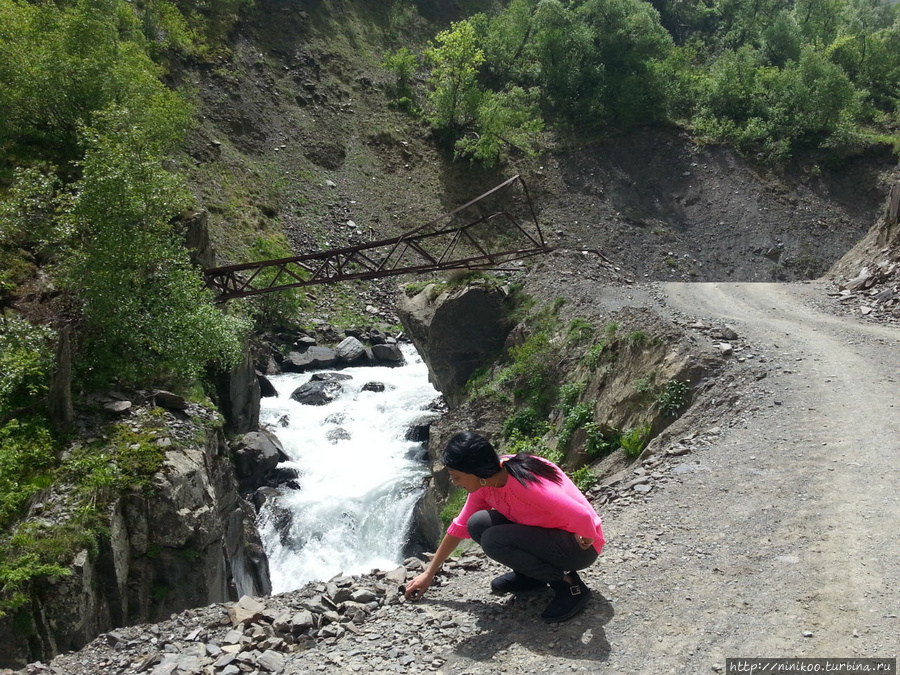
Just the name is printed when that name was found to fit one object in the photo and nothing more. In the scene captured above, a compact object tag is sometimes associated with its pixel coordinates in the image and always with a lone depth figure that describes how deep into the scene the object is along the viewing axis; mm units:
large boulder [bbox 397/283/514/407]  19469
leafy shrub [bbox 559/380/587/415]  13586
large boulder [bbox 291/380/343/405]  23297
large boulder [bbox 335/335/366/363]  27517
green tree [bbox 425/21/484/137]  41031
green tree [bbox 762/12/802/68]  50094
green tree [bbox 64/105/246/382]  12914
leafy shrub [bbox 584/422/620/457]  11148
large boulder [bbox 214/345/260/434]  18000
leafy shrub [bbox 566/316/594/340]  15258
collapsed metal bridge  32969
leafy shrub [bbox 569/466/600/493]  10062
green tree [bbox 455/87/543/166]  40562
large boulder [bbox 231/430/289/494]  17797
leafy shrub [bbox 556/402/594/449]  12398
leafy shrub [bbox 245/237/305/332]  28125
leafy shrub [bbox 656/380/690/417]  10156
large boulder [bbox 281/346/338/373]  26609
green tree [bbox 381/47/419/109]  45781
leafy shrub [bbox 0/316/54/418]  11148
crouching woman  4945
